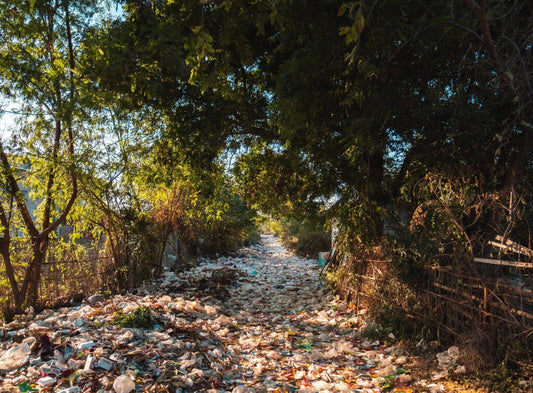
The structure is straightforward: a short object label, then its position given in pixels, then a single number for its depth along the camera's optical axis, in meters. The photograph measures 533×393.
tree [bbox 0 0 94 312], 4.62
